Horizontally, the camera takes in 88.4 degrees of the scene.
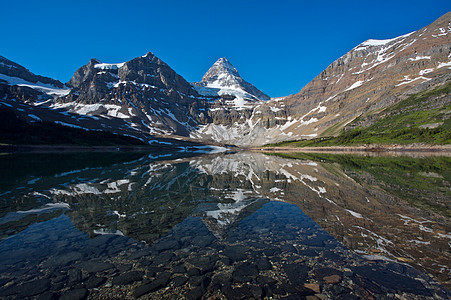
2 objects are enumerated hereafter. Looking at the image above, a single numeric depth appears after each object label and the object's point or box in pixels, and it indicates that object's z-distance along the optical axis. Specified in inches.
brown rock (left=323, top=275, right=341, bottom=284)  307.0
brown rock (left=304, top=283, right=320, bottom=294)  290.1
